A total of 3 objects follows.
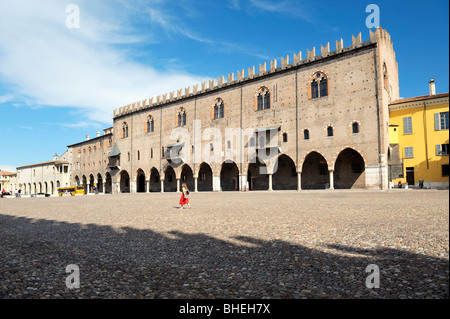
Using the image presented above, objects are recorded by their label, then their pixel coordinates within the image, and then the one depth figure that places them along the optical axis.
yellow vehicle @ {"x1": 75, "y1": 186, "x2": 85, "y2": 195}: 51.26
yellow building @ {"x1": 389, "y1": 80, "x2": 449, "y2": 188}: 25.69
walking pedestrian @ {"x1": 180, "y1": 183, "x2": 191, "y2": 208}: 12.39
